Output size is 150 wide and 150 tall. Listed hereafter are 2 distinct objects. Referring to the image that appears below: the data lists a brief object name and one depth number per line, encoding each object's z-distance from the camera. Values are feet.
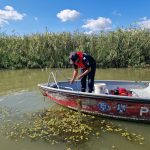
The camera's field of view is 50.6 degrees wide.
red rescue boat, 12.59
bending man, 14.22
